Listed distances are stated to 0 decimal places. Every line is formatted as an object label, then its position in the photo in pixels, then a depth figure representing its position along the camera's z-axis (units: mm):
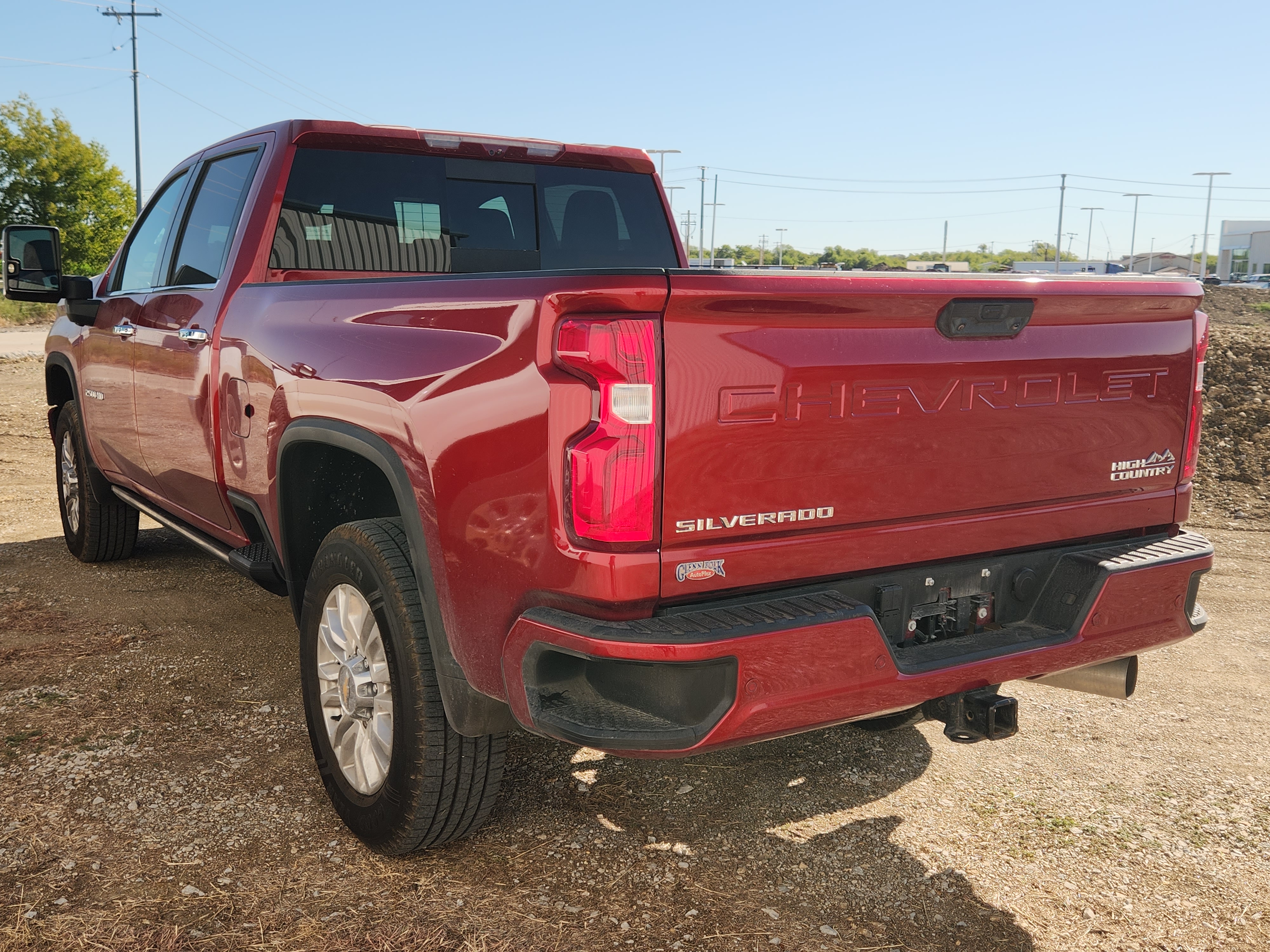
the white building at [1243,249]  104375
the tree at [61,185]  37375
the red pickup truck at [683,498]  2246
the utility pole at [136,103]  42531
